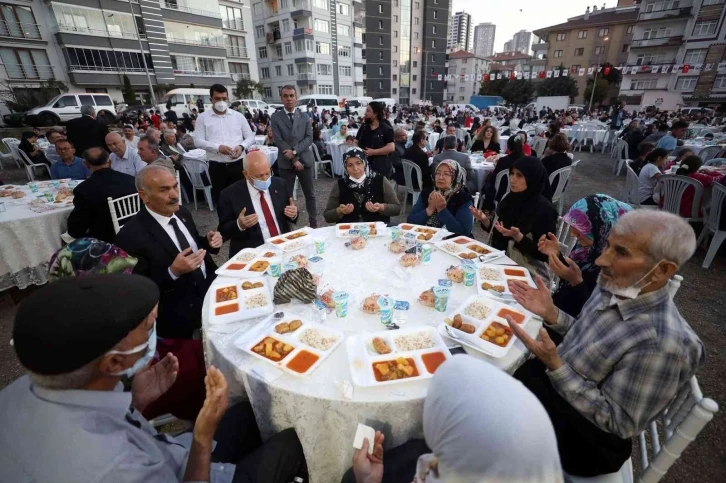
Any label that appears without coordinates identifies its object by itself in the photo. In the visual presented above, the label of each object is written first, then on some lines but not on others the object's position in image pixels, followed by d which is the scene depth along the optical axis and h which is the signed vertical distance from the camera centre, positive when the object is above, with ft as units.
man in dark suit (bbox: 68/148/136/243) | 11.75 -2.78
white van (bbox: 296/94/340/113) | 106.08 +4.11
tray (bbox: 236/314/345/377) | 5.34 -3.97
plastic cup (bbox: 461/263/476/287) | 7.72 -3.78
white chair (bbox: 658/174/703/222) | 16.21 -4.26
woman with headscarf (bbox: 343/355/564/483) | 2.63 -2.60
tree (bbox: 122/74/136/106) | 83.82 +6.20
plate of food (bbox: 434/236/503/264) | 8.97 -3.91
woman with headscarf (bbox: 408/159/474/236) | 11.87 -3.38
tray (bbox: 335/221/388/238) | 10.87 -3.87
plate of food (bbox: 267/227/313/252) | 10.02 -3.94
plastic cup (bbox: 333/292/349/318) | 6.59 -3.76
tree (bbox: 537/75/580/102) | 125.84 +8.72
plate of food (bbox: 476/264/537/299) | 7.36 -3.95
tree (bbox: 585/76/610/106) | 123.75 +6.90
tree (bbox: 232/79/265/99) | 109.81 +9.02
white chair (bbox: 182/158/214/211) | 22.33 -3.90
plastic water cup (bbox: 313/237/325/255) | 9.53 -3.80
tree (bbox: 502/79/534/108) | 135.33 +7.75
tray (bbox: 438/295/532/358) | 5.52 -3.92
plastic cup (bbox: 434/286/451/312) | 6.69 -3.71
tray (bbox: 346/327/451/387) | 5.03 -3.98
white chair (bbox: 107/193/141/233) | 11.86 -3.37
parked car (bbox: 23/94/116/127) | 58.80 +1.96
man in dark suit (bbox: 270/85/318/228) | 17.99 -1.61
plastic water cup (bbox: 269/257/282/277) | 8.36 -3.89
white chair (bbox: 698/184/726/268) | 14.84 -5.24
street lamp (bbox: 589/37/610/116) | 147.54 +24.08
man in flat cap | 3.01 -2.74
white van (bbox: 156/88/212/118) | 83.92 +4.78
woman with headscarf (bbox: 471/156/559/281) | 10.02 -3.27
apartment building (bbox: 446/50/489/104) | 214.28 +26.05
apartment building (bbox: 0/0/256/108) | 78.54 +20.03
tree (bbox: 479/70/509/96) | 148.62 +11.12
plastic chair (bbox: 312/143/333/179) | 30.06 -4.40
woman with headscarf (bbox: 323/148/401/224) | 12.57 -3.24
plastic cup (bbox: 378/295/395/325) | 6.33 -3.78
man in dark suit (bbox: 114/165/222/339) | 8.25 -3.42
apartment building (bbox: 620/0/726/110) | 102.99 +18.25
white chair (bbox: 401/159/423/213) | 20.82 -4.00
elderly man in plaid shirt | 4.38 -3.43
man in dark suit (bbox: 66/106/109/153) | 12.46 -0.57
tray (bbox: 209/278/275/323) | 6.52 -3.93
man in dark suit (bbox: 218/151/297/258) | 11.07 -3.17
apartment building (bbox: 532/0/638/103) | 144.66 +31.46
